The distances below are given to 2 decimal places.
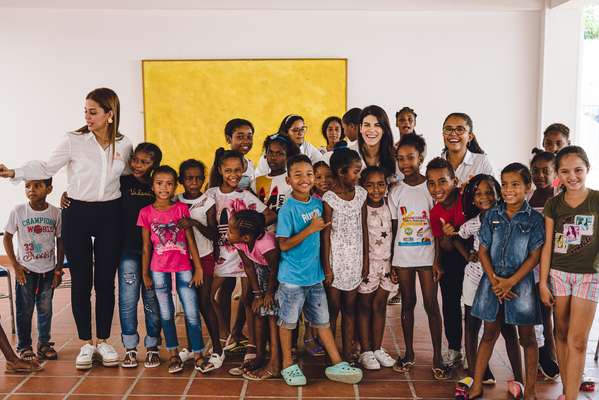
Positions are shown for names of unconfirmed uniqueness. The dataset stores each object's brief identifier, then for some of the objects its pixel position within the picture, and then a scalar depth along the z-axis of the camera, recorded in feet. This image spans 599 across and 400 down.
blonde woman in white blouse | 10.75
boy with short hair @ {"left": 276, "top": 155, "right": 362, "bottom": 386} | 10.14
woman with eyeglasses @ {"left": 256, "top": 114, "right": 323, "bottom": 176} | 13.03
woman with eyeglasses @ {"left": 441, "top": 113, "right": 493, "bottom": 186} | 11.03
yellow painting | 19.43
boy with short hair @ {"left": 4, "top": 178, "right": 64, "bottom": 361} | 11.50
